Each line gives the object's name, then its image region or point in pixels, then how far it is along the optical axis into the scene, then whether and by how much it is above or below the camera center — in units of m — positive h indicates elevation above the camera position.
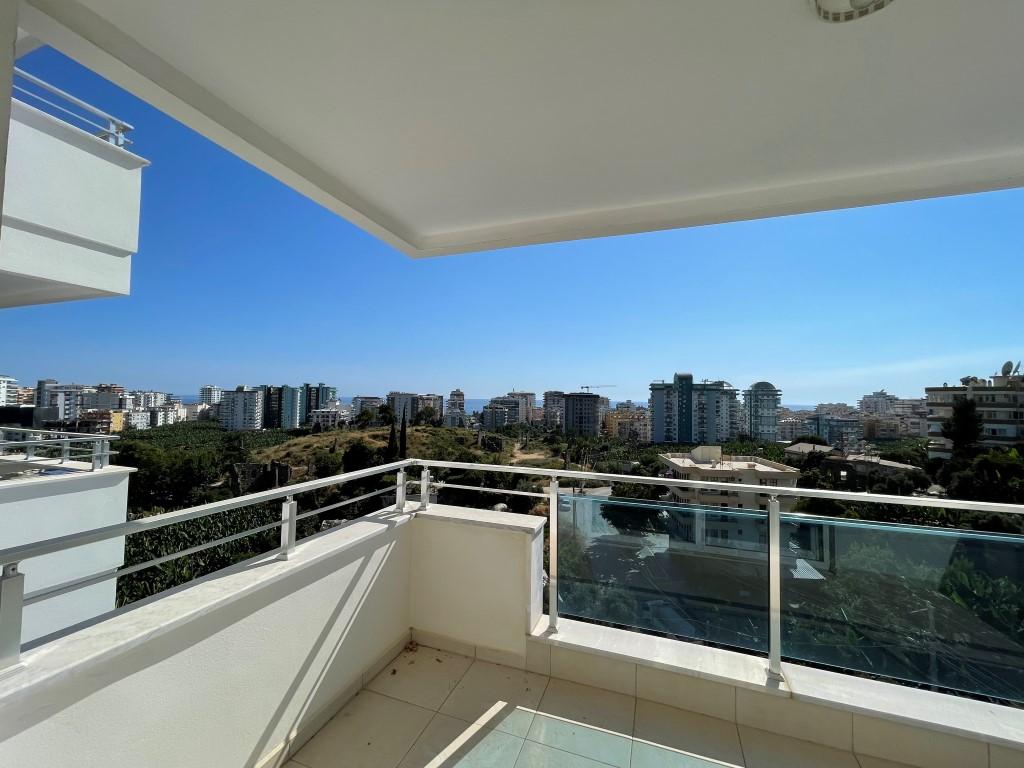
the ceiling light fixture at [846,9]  0.96 +0.95
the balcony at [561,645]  1.16 -0.94
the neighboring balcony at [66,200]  3.27 +1.68
